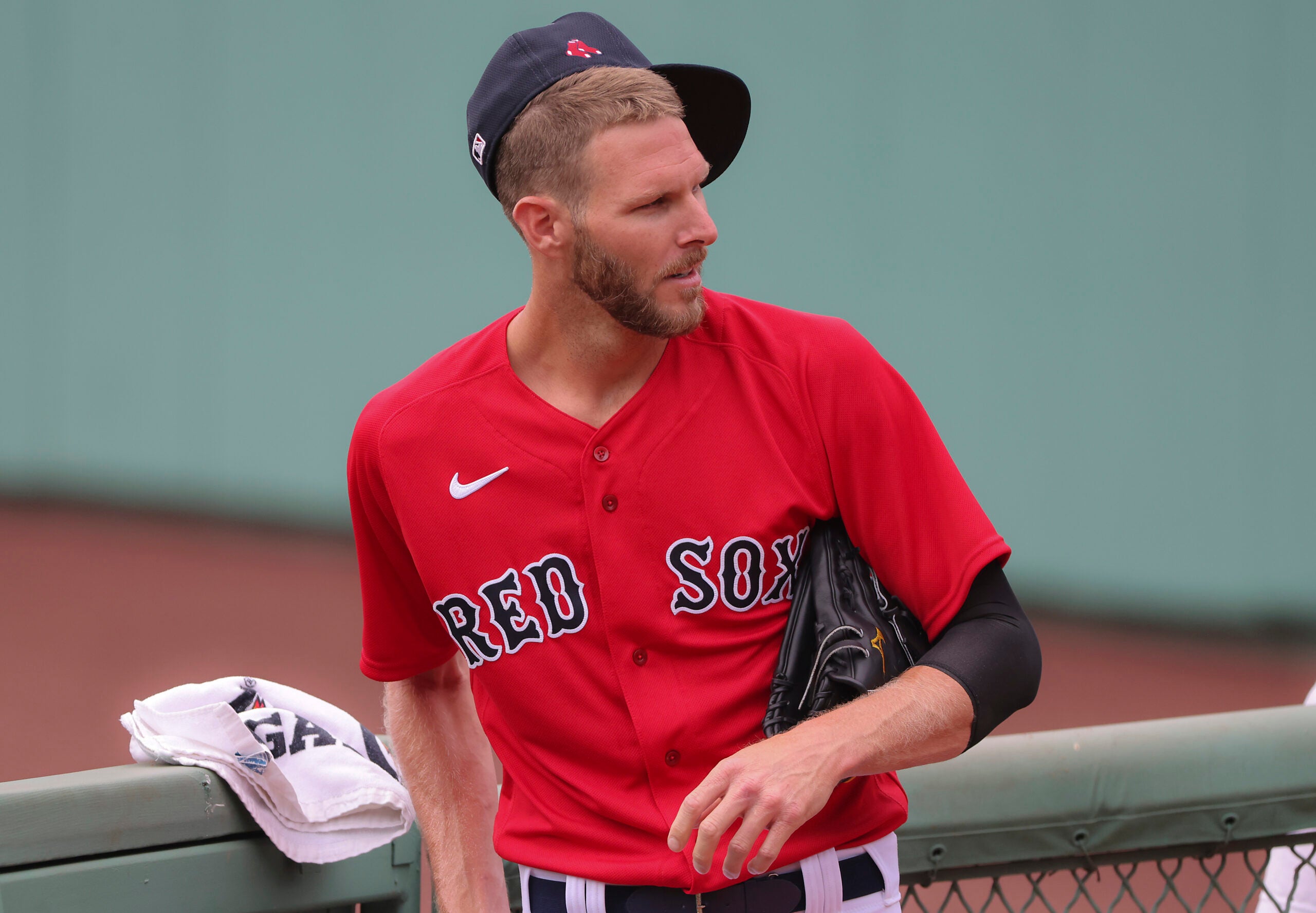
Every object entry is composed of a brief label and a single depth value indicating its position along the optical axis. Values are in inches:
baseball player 544.9
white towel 546.8
